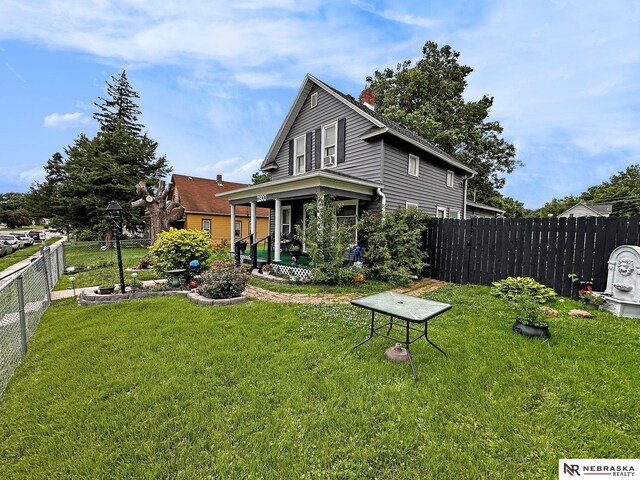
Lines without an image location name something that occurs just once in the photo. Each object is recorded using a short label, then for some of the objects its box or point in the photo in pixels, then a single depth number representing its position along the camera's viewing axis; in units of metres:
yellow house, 21.59
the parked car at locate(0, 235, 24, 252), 19.91
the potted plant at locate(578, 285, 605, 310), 5.14
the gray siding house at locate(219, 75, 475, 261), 8.80
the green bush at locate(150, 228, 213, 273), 6.82
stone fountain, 4.65
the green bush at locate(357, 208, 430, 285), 7.75
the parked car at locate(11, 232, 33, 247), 24.15
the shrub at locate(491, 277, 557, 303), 5.67
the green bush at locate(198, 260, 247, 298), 5.60
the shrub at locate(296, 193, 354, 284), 7.12
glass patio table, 2.79
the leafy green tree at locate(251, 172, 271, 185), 29.20
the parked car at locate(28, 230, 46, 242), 31.39
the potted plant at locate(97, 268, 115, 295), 5.96
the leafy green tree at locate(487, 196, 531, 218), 24.61
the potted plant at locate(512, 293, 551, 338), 3.72
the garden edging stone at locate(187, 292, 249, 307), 5.38
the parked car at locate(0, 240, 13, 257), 17.17
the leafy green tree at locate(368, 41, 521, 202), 19.91
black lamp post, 5.83
